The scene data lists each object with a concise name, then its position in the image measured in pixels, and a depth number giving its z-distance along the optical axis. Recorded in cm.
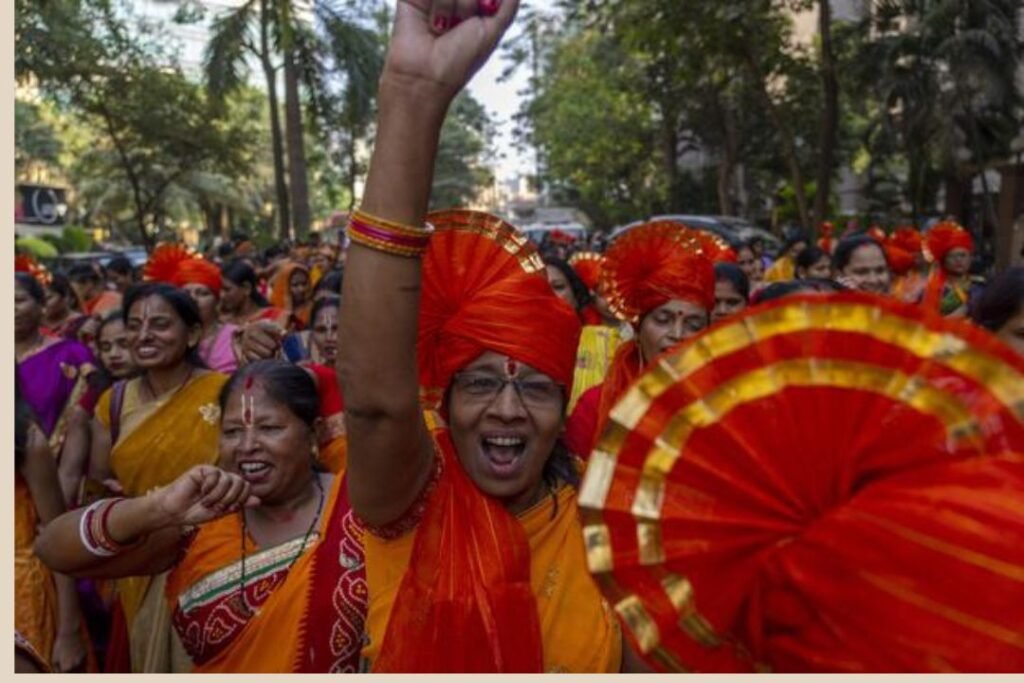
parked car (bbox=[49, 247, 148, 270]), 1966
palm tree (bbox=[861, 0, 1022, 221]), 1731
